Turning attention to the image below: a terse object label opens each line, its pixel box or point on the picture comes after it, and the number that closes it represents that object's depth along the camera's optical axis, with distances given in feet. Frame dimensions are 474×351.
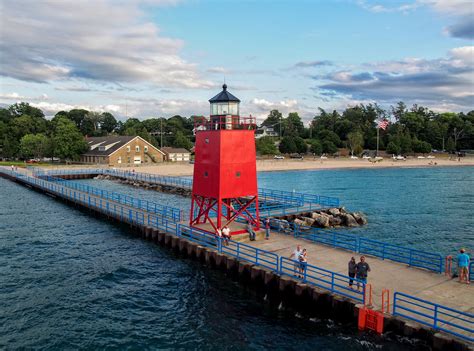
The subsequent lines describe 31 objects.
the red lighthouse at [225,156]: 85.71
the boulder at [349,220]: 125.18
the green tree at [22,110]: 490.49
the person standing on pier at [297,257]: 64.90
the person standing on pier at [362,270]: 57.77
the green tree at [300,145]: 453.99
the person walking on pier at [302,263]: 63.67
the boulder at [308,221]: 118.42
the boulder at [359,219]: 128.47
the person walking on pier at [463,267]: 59.72
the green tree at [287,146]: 444.55
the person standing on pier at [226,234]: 82.94
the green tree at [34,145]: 342.44
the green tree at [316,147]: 453.62
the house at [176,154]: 377.85
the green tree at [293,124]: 533.55
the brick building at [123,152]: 325.42
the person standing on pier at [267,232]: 88.56
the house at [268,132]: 563.89
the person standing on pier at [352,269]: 58.59
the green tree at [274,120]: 563.65
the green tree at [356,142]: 465.47
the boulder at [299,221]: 115.24
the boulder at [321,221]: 120.06
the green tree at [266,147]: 426.92
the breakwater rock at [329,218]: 119.55
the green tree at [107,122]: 571.69
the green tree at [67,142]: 329.72
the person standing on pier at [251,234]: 86.38
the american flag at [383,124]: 279.28
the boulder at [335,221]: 123.03
